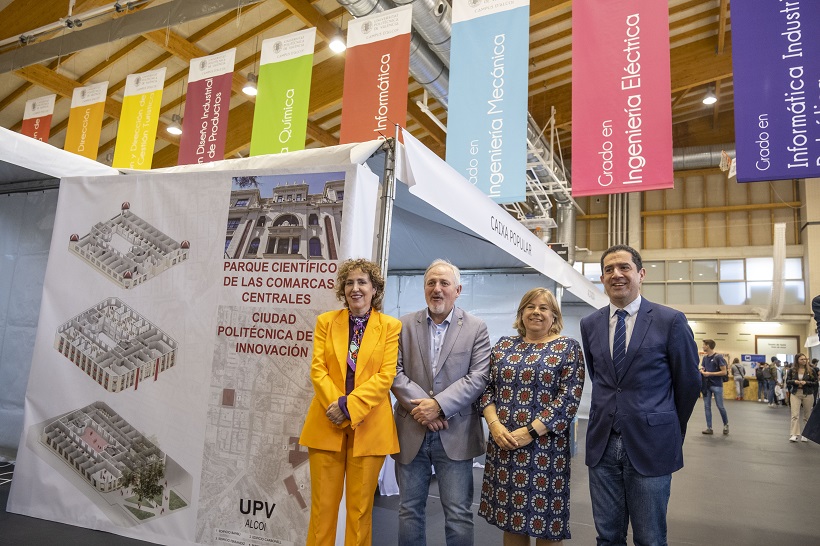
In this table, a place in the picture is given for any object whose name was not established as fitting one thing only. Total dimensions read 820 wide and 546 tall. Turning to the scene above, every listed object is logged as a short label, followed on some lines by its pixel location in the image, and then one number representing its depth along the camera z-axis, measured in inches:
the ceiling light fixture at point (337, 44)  287.8
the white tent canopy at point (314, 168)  109.4
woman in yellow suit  80.8
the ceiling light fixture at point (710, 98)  475.2
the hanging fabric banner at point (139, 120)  251.9
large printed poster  99.1
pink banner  150.4
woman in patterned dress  78.6
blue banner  173.2
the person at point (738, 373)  507.8
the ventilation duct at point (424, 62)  226.4
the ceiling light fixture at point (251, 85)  338.0
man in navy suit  73.4
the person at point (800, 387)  259.8
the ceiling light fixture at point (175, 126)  388.5
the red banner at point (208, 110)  234.4
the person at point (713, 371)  284.2
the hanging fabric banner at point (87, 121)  268.4
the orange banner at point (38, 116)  293.6
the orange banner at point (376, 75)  194.1
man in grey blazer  82.6
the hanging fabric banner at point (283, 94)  215.3
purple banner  132.0
